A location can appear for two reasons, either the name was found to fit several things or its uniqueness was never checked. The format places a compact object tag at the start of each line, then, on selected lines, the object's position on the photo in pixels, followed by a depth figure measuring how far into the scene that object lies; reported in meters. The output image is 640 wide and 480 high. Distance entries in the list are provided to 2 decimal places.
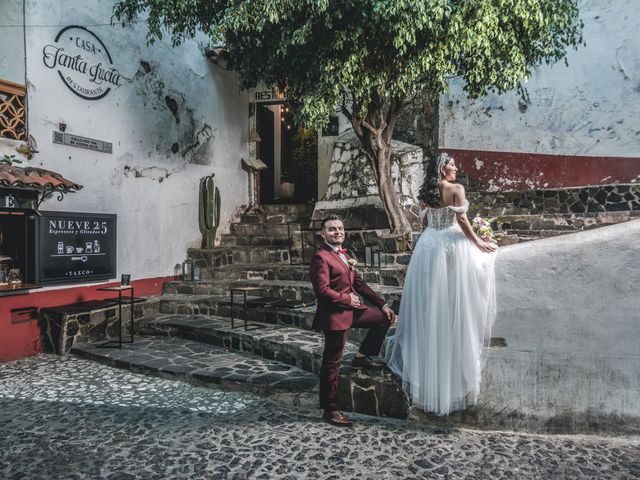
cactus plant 9.34
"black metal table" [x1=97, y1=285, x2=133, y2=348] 6.10
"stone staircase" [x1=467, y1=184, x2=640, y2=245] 7.82
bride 3.65
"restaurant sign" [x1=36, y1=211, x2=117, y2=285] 5.94
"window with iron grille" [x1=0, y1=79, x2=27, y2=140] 5.67
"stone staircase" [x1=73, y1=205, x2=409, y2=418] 4.38
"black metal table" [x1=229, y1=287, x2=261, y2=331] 6.23
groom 3.76
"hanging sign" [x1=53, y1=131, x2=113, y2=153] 6.39
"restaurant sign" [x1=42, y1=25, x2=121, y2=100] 6.40
